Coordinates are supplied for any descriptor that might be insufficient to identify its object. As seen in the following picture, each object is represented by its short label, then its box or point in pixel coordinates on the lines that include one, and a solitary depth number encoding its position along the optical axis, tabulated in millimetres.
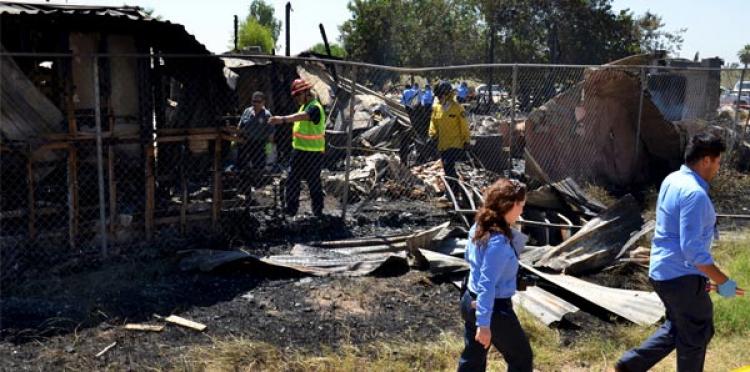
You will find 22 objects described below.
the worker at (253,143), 7836
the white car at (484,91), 24094
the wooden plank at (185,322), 5309
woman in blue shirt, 3539
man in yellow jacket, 9469
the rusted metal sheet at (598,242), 6824
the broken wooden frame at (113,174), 6434
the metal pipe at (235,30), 19656
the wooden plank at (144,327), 5254
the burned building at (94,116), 6371
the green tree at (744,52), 59109
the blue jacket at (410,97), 15241
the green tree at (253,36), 40969
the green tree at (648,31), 35406
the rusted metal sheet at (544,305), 5588
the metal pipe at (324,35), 17156
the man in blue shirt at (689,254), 3783
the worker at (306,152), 8273
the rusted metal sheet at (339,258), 6707
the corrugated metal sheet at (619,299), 5680
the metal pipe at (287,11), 20244
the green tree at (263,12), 62156
